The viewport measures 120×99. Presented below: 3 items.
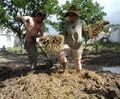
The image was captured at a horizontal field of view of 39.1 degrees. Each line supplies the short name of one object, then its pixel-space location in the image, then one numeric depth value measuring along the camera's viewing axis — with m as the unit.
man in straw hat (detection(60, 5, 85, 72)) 4.76
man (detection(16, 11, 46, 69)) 4.98
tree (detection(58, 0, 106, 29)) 12.32
